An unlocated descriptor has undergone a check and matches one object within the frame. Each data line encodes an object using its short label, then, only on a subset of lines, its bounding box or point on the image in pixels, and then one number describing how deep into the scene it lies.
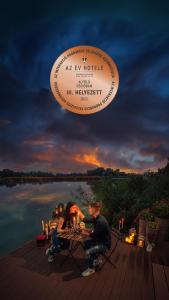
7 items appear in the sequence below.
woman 3.91
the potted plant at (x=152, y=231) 4.68
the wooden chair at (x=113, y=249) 3.76
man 3.40
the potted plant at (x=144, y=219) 5.15
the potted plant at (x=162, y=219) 4.83
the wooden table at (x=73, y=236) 3.58
